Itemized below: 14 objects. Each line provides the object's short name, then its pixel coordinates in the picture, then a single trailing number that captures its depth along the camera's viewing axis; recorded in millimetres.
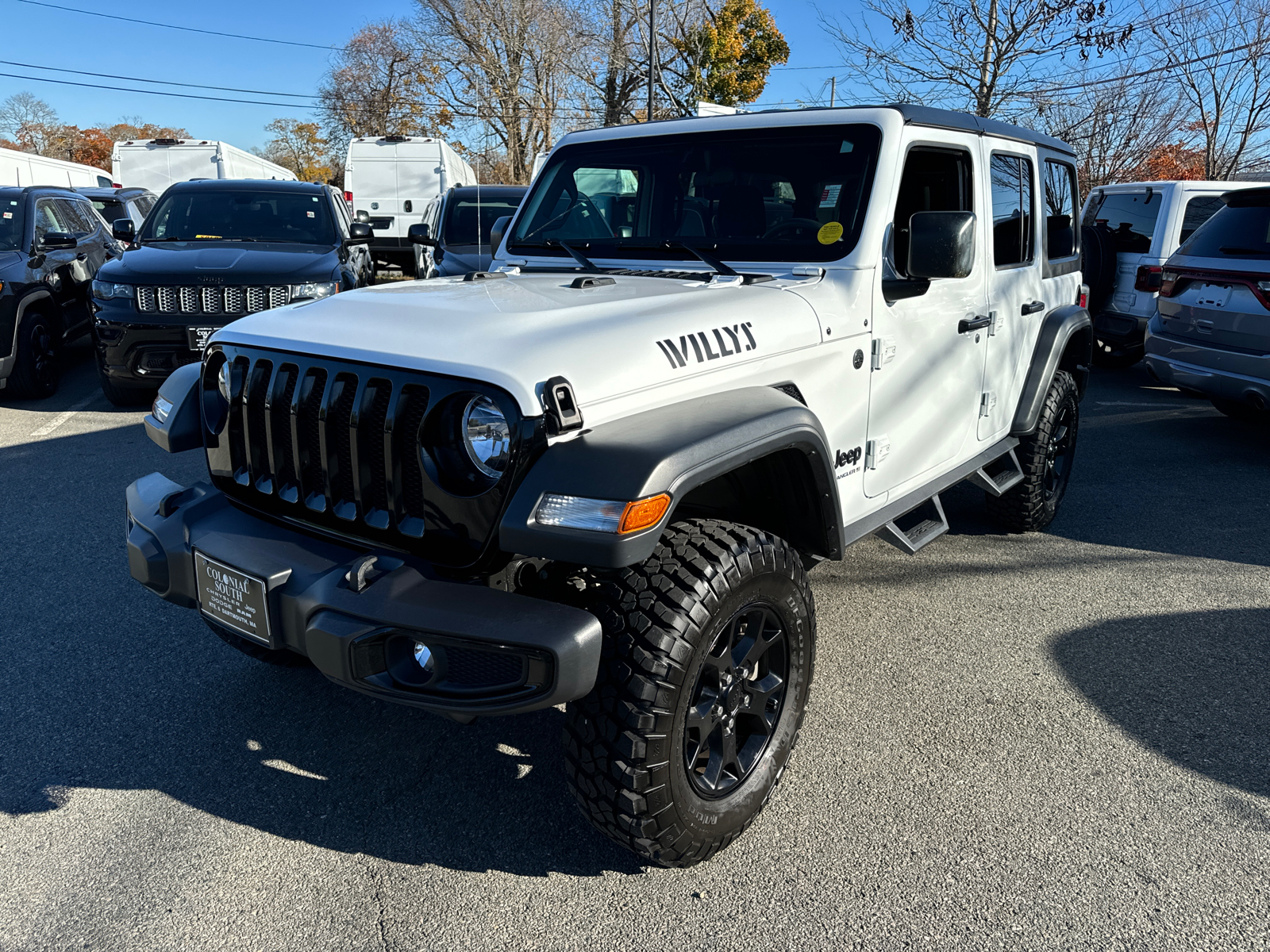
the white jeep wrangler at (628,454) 2037
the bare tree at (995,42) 15117
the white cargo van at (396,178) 17906
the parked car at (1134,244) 8727
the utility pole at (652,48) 24156
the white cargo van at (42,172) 18141
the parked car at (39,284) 7418
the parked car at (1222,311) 6020
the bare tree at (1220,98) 18078
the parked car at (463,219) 9906
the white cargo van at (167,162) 19484
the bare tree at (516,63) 33156
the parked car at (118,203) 11562
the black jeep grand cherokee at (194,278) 6809
